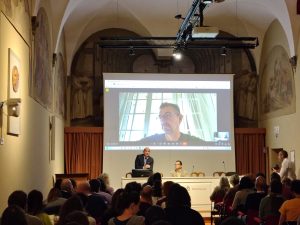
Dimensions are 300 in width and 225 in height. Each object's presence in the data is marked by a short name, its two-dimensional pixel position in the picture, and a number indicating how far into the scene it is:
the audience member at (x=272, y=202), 6.70
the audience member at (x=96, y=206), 6.46
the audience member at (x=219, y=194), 9.86
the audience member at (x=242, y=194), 7.99
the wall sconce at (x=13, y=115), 7.17
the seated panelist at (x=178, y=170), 13.78
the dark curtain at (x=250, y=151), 17.00
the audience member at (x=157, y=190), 8.04
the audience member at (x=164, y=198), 7.39
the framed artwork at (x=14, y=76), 7.54
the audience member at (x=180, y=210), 4.86
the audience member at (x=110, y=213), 6.02
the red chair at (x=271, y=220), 6.35
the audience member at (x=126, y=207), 4.92
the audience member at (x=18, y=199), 5.43
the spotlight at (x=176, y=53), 14.58
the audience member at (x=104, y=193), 7.75
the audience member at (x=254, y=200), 7.38
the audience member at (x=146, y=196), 6.59
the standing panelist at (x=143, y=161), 13.70
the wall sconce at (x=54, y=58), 12.83
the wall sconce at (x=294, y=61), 13.80
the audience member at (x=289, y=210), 6.12
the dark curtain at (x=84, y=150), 16.45
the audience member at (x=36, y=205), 5.47
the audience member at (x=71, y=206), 4.81
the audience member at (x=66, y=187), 8.13
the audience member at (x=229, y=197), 8.88
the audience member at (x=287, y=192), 7.72
